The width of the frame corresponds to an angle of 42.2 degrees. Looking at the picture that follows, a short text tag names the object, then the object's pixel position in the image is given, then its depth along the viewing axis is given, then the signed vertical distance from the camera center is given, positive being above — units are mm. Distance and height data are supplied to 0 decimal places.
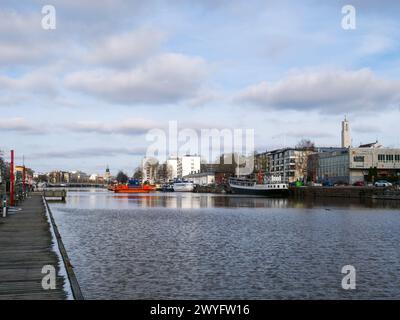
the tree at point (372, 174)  150375 +1244
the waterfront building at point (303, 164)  191875 +5589
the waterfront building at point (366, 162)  162000 +5061
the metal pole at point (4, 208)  44753 -2473
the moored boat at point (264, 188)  141912 -2842
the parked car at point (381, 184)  121531 -1376
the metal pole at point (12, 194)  60562 -1689
